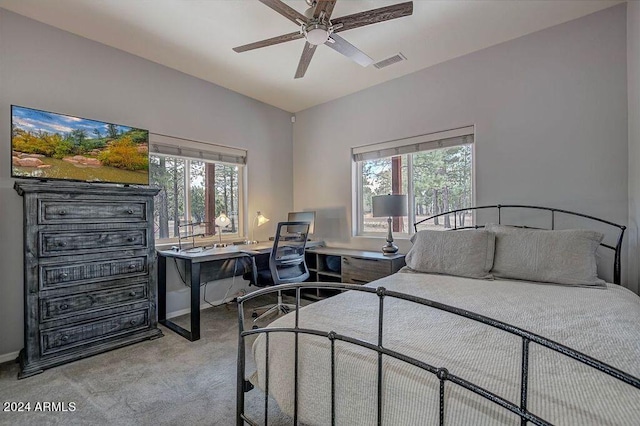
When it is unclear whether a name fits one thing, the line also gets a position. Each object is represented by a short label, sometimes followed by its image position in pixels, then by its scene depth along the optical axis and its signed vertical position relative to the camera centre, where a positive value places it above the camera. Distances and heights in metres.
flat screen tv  2.37 +0.59
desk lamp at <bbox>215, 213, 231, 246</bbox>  3.56 -0.08
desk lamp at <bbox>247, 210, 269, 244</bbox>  4.05 -0.10
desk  2.69 -0.52
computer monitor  3.90 -0.04
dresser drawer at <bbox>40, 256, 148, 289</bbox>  2.23 -0.45
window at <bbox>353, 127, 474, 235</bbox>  3.19 +0.44
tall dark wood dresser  2.16 -0.44
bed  0.78 -0.50
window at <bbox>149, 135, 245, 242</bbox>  3.33 +0.28
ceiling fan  1.89 +1.30
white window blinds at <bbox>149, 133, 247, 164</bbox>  3.24 +0.78
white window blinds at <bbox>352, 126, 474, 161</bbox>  3.11 +0.79
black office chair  2.90 -0.48
